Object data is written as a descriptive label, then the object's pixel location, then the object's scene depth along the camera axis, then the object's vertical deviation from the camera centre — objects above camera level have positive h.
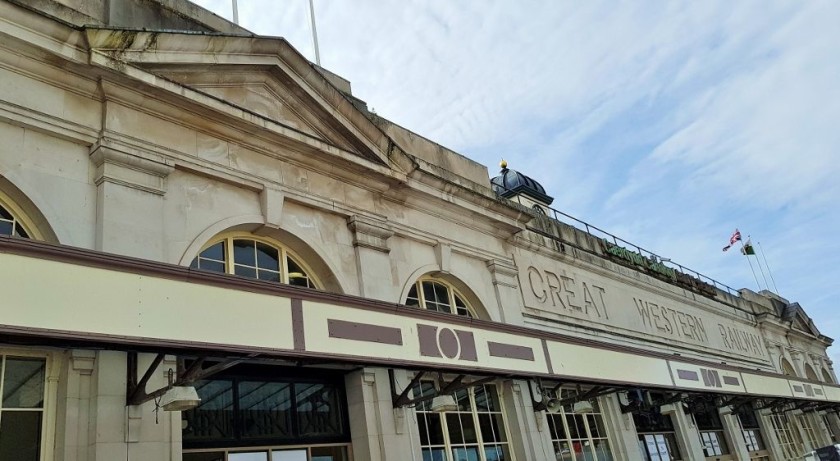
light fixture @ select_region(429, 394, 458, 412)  9.39 +1.36
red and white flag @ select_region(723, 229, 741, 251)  30.53 +9.40
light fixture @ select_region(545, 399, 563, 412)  12.28 +1.41
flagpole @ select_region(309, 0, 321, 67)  13.08 +9.43
